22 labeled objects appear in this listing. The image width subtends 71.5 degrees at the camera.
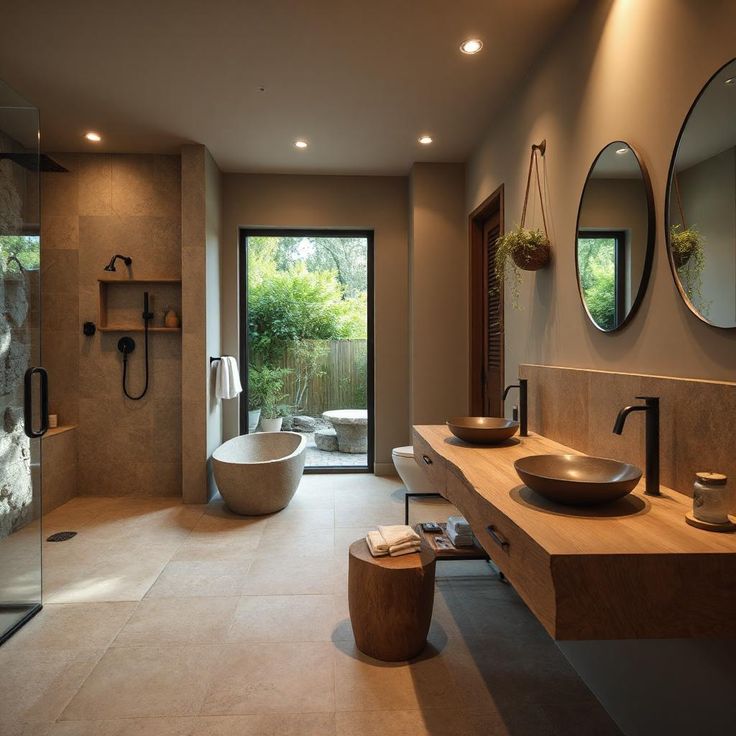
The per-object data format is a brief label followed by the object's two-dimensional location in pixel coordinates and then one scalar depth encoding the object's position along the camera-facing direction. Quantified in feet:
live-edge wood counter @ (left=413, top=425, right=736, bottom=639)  3.41
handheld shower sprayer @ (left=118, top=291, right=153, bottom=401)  14.05
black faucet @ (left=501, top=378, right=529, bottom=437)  8.52
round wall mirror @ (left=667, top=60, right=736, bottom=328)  4.60
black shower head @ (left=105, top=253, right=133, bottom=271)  13.75
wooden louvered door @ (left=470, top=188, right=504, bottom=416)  12.91
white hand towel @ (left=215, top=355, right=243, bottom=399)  14.30
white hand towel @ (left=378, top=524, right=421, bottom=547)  7.06
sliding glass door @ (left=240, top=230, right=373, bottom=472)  16.26
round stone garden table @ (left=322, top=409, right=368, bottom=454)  16.46
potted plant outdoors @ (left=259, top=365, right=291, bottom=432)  16.35
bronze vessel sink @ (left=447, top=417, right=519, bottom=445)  7.43
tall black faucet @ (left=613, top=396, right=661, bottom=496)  5.11
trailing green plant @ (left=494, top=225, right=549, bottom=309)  8.53
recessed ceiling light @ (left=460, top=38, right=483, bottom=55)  8.79
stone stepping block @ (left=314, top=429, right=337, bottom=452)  16.75
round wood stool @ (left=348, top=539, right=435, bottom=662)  6.63
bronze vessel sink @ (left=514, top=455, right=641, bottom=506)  4.34
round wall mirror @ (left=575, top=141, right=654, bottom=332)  5.99
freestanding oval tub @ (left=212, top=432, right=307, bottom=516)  12.17
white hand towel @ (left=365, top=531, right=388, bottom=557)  6.90
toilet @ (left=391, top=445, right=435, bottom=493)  12.63
